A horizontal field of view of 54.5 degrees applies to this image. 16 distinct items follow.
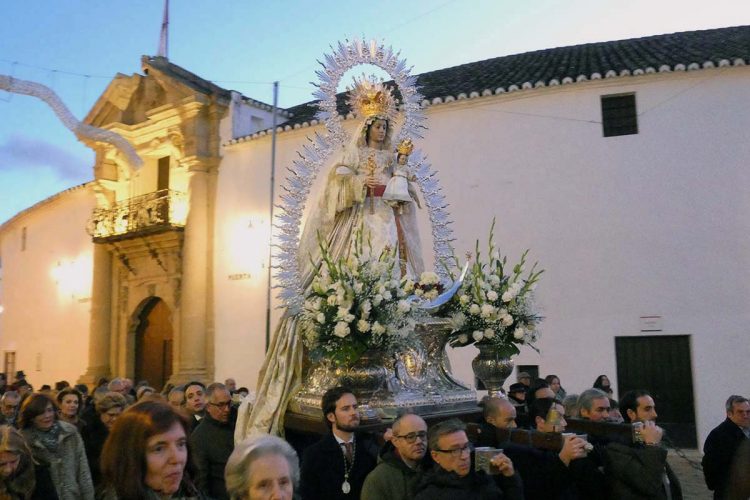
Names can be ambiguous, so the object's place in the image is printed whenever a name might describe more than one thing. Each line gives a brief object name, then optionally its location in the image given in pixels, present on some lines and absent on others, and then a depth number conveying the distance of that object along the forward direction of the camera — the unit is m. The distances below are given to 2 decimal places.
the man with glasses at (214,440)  4.38
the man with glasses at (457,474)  2.89
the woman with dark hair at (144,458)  2.00
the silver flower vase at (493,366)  5.26
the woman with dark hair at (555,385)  7.63
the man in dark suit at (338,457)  3.65
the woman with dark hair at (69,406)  5.37
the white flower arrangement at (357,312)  4.46
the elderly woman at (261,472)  2.10
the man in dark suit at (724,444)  4.72
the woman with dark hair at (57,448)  3.84
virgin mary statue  5.25
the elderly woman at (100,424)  4.88
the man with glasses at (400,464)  3.20
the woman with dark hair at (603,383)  8.94
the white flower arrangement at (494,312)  5.09
